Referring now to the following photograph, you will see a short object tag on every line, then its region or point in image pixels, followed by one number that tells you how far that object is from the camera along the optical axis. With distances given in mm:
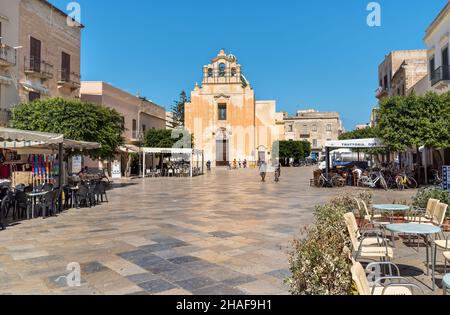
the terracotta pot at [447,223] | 6249
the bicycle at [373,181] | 15047
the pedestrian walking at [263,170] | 20984
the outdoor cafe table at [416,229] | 3900
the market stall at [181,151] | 25400
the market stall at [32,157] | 8836
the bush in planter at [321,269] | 2650
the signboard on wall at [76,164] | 21786
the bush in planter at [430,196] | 6836
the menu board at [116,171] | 26094
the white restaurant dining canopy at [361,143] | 15875
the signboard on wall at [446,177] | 11703
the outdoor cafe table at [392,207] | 5718
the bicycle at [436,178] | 14961
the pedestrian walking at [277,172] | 20581
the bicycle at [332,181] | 16625
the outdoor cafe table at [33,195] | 8820
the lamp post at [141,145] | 29650
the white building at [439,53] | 17859
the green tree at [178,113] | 65188
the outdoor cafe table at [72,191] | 10641
